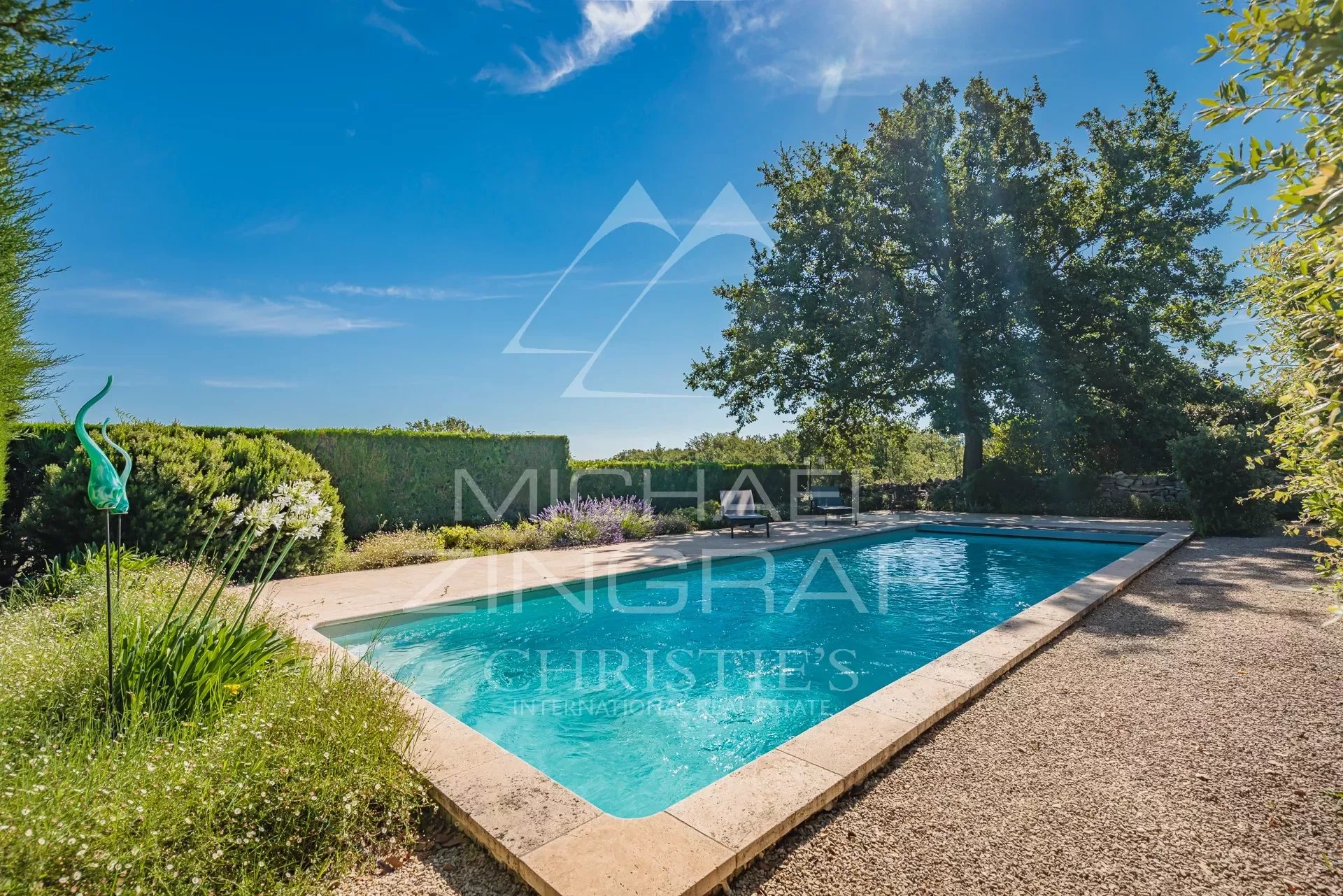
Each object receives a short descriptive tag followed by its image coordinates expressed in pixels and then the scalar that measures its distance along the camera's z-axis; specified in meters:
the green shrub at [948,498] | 17.44
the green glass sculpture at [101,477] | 2.40
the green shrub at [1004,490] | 16.33
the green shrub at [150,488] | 5.91
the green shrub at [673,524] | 12.09
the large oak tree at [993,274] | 14.59
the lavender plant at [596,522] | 10.24
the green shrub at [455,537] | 9.67
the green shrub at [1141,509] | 13.62
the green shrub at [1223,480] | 9.91
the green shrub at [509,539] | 9.58
